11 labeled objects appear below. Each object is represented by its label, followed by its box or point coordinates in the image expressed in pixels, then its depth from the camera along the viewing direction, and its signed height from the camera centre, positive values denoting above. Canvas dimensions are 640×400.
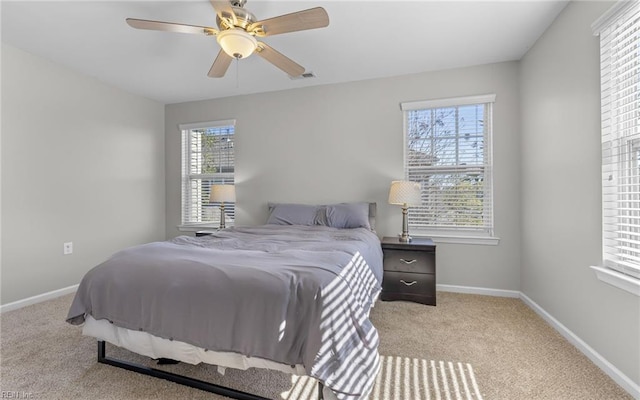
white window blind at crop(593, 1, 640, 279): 1.61 +0.39
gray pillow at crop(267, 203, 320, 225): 3.31 -0.16
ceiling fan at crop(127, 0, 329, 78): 1.77 +1.13
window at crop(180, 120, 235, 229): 4.25 +0.52
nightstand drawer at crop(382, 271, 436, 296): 2.88 -0.82
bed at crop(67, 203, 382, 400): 1.27 -0.53
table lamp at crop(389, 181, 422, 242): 3.01 +0.07
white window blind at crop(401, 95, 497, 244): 3.20 +0.43
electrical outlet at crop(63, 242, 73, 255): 3.24 -0.51
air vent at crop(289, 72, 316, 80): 3.36 +1.49
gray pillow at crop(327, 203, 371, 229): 3.12 -0.16
